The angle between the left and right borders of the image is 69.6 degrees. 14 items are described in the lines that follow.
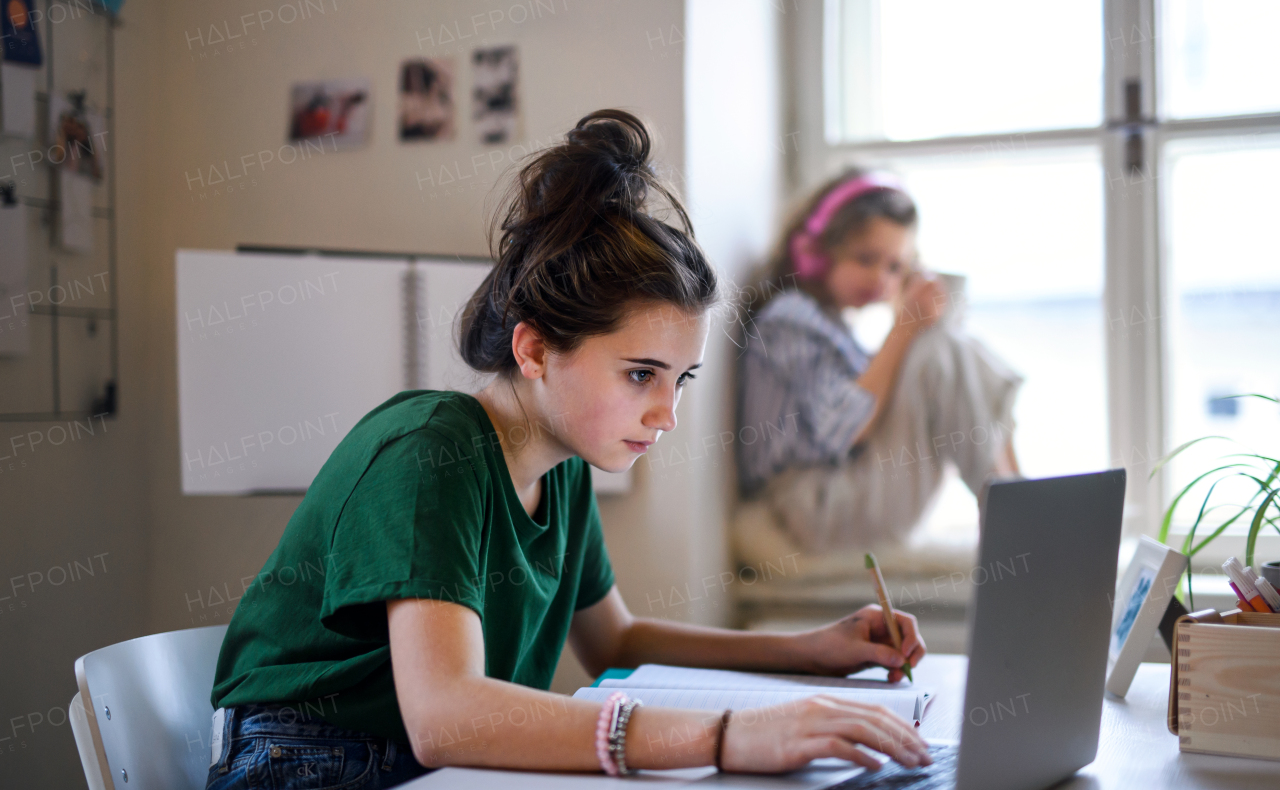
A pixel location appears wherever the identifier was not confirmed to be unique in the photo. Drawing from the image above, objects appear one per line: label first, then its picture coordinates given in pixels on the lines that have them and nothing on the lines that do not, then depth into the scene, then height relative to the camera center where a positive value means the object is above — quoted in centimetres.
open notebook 98 -34
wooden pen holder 86 -29
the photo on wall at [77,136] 171 +52
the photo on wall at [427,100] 190 +62
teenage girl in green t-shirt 78 -12
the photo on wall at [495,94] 188 +62
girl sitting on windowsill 187 +0
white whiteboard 171 +9
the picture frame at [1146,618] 109 -27
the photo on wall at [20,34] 158 +65
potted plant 105 -17
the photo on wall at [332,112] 193 +61
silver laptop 68 -21
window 191 +37
